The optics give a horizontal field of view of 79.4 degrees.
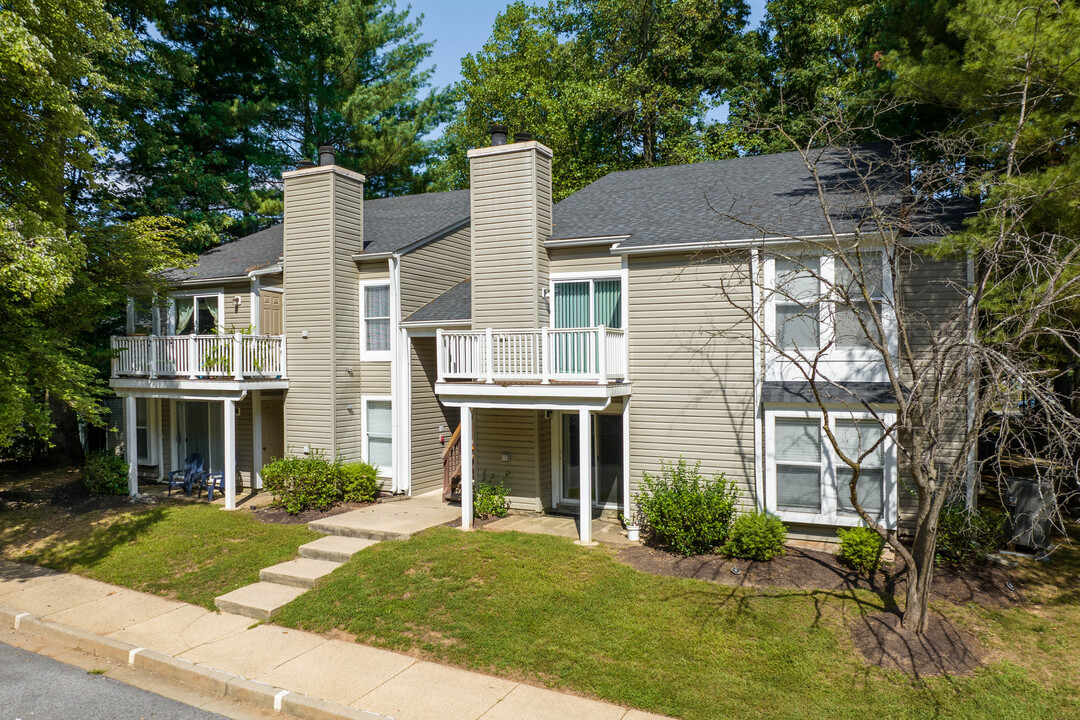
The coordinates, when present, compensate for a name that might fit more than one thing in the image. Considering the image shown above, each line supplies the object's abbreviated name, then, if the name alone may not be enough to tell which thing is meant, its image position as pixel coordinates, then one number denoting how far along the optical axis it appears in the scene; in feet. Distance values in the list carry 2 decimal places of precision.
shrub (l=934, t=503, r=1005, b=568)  30.40
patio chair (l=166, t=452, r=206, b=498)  50.21
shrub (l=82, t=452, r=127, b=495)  50.55
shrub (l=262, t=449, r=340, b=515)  44.01
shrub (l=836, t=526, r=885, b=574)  29.60
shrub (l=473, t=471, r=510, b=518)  41.55
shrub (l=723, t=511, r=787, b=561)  31.48
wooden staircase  47.39
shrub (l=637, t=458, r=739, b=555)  33.14
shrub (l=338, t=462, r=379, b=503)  45.83
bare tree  23.98
